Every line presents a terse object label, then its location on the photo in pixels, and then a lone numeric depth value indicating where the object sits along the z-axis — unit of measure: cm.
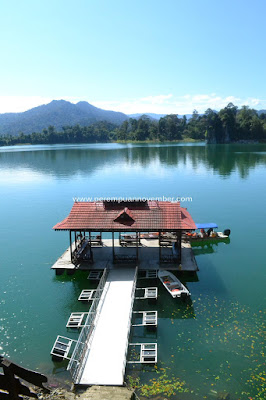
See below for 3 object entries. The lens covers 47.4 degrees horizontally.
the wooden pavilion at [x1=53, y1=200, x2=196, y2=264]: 2303
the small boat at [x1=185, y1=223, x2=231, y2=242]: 3112
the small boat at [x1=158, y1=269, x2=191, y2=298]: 2011
